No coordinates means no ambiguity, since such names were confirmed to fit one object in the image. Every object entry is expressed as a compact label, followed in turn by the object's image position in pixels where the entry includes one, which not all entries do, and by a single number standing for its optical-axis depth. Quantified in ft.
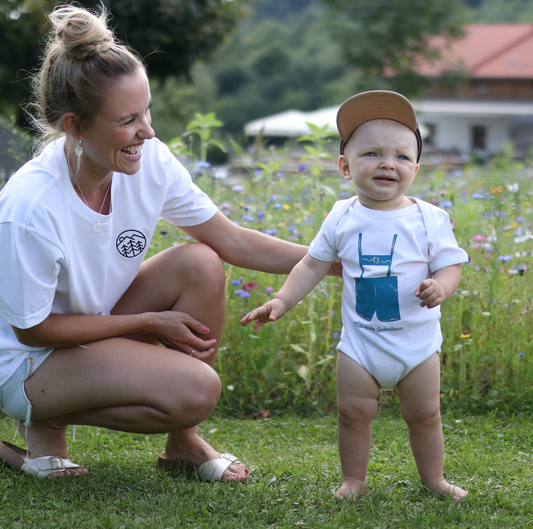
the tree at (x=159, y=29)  31.76
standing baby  6.09
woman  6.20
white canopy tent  66.33
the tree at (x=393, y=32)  77.51
